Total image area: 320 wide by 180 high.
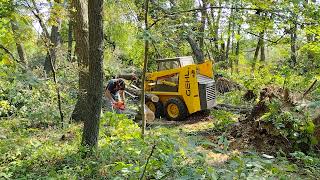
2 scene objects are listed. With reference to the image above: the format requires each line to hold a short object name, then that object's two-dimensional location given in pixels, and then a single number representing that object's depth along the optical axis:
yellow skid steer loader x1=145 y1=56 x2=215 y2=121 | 10.58
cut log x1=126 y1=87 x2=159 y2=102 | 14.23
